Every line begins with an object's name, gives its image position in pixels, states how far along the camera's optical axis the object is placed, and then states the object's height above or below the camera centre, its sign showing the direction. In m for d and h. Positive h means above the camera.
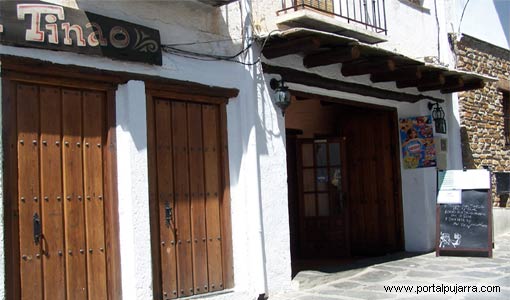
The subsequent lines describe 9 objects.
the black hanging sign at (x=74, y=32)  4.97 +1.50
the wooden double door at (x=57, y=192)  4.98 +0.01
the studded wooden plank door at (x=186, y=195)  6.08 -0.09
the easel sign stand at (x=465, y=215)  9.04 -0.64
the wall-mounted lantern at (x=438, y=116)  10.37 +1.11
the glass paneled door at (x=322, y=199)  9.81 -0.31
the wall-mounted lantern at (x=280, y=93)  7.32 +1.16
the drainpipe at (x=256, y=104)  6.82 +1.00
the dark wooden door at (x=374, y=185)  10.21 -0.11
